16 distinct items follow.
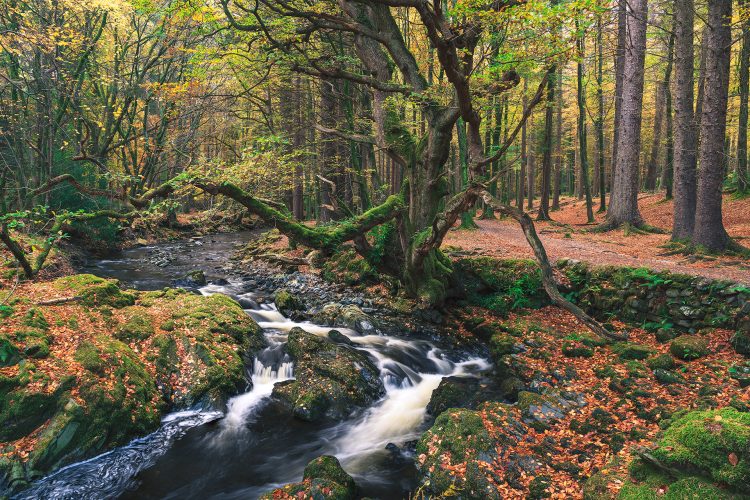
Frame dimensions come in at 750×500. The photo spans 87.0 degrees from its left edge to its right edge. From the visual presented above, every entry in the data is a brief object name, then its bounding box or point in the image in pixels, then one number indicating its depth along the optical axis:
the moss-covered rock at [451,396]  6.96
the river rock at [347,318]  10.43
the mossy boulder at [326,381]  6.97
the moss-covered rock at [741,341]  6.33
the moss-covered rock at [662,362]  6.42
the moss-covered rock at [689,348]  6.58
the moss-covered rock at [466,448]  4.47
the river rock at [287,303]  11.31
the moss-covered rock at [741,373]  5.59
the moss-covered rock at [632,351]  6.97
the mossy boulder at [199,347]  6.91
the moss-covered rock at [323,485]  4.47
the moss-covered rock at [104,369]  5.18
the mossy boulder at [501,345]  8.46
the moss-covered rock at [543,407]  5.46
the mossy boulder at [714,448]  3.43
